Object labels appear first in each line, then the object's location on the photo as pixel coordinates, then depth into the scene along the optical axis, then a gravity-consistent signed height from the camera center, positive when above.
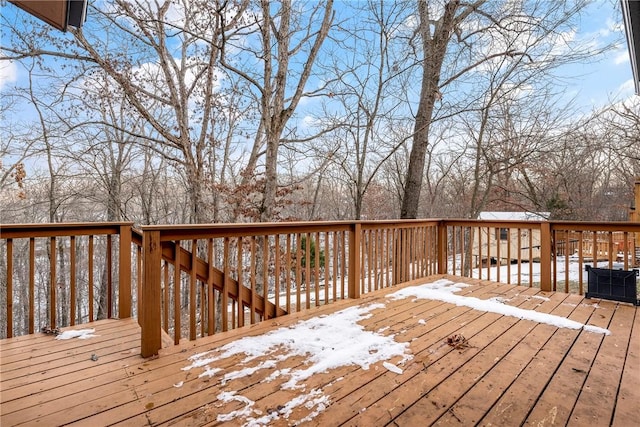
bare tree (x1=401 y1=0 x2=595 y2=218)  6.20 +3.55
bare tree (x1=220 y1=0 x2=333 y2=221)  5.98 +3.33
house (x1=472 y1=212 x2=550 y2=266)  11.11 -1.49
